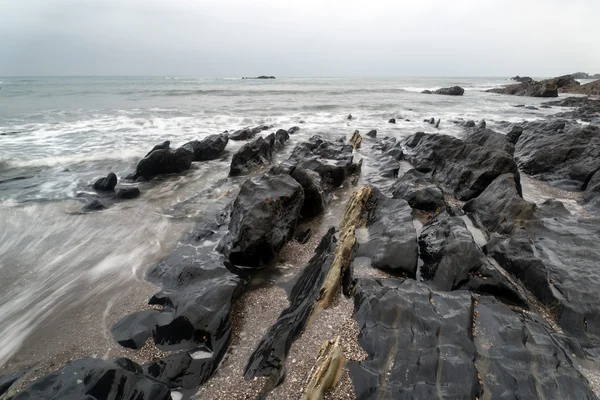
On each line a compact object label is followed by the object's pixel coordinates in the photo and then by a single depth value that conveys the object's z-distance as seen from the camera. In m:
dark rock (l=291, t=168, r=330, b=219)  6.33
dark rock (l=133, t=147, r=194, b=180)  9.11
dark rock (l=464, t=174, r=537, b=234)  5.18
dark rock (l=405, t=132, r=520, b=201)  7.16
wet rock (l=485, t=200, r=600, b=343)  3.35
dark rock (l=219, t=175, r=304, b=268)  4.75
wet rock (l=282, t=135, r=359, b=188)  8.00
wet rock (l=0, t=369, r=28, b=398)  2.89
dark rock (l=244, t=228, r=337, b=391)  2.88
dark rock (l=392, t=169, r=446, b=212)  6.23
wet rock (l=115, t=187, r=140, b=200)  7.52
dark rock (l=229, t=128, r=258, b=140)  14.18
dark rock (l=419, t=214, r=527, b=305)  3.63
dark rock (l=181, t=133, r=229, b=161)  11.11
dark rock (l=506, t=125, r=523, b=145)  12.75
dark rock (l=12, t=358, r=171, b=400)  2.45
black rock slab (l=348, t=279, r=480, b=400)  2.31
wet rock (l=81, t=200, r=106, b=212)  6.87
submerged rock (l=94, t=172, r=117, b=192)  8.04
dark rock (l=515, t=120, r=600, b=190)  8.06
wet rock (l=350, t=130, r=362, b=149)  12.69
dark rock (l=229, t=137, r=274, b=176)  9.43
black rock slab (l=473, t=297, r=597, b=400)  2.27
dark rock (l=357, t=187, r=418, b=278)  4.27
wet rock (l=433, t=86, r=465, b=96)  44.29
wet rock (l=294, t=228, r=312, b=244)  5.38
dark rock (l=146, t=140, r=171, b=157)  10.53
